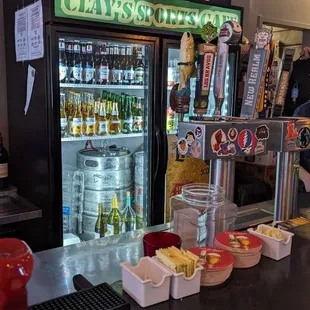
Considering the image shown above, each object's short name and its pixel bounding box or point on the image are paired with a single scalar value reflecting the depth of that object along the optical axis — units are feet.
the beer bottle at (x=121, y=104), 9.66
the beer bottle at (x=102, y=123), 9.12
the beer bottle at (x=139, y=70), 9.39
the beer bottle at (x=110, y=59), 9.18
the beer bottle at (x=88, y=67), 8.77
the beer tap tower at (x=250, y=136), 4.29
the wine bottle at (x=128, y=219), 9.79
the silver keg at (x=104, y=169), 9.34
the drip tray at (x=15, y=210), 7.42
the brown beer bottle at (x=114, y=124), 9.29
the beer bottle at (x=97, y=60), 8.98
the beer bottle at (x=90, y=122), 8.93
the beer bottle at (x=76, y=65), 8.60
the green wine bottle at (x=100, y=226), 9.50
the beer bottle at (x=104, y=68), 9.00
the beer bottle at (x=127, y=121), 9.43
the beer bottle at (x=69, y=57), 8.51
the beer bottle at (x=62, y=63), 8.39
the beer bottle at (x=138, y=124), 9.41
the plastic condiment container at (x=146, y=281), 3.10
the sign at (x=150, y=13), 7.39
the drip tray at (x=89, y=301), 2.81
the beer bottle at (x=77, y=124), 8.70
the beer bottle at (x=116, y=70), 9.17
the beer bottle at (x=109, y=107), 9.39
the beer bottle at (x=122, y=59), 9.35
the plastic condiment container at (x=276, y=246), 4.03
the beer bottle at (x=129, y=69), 9.33
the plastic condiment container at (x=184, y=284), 3.19
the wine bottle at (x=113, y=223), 9.47
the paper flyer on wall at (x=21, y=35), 7.99
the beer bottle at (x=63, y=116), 8.56
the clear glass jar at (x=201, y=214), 4.39
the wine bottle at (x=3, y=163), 8.37
